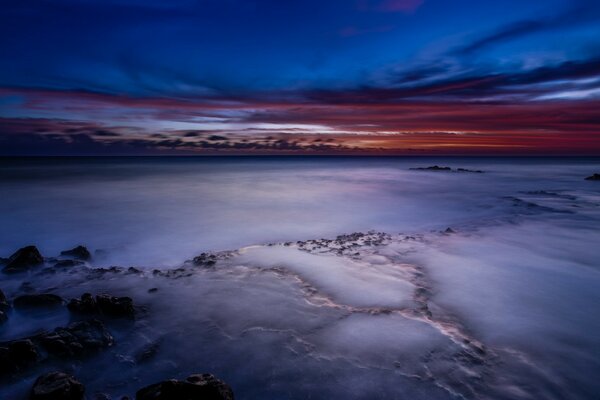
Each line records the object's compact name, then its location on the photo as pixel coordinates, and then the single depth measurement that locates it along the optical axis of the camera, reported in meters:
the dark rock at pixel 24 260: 6.73
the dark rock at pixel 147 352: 3.93
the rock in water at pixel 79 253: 7.86
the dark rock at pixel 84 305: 4.88
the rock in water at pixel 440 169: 50.68
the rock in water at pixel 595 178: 30.46
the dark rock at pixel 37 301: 5.10
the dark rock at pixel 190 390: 2.92
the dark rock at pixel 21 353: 3.61
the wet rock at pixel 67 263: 7.00
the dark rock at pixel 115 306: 4.79
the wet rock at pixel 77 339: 3.89
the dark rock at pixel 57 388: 3.05
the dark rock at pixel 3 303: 4.98
